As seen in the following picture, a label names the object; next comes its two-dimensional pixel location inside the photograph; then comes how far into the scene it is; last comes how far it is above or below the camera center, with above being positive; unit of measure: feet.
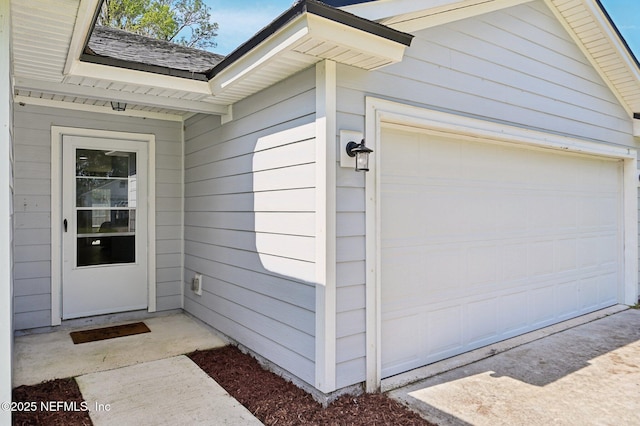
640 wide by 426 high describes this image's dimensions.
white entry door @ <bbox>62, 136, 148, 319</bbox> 14.82 -0.65
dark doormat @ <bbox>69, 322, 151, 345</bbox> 13.55 -4.23
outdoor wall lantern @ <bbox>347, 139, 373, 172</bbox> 9.12 +1.23
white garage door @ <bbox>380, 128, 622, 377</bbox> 11.07 -1.09
